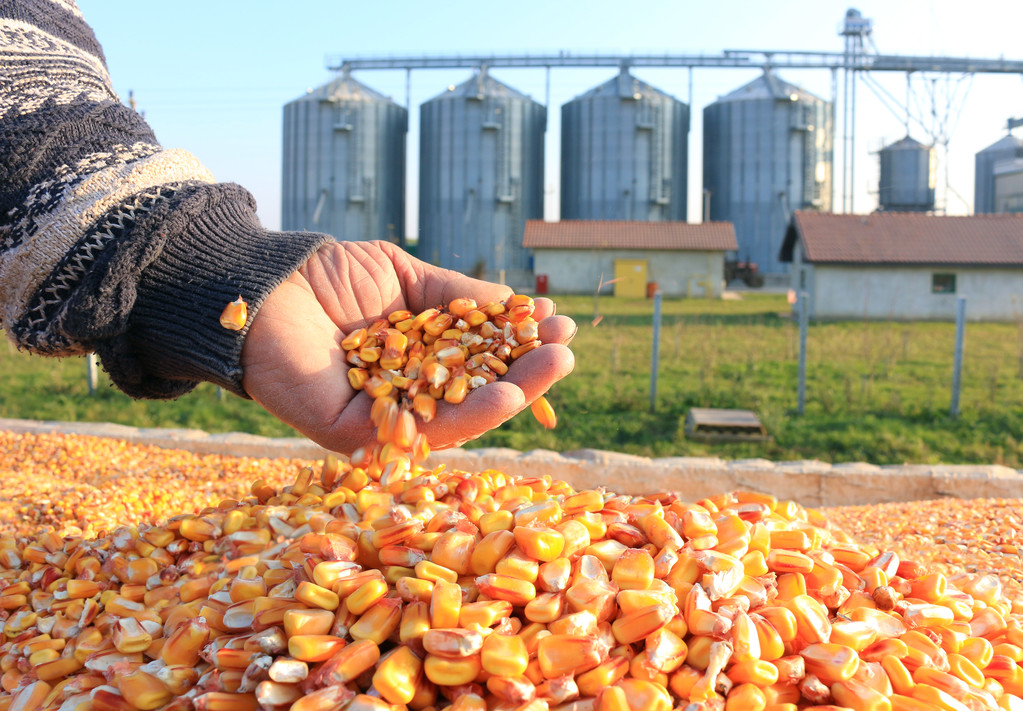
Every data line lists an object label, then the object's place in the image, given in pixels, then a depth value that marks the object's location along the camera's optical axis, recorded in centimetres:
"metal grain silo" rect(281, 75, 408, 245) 2581
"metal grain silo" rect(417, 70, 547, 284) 2577
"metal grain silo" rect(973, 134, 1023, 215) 3044
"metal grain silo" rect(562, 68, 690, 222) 2653
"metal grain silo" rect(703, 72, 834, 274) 2727
